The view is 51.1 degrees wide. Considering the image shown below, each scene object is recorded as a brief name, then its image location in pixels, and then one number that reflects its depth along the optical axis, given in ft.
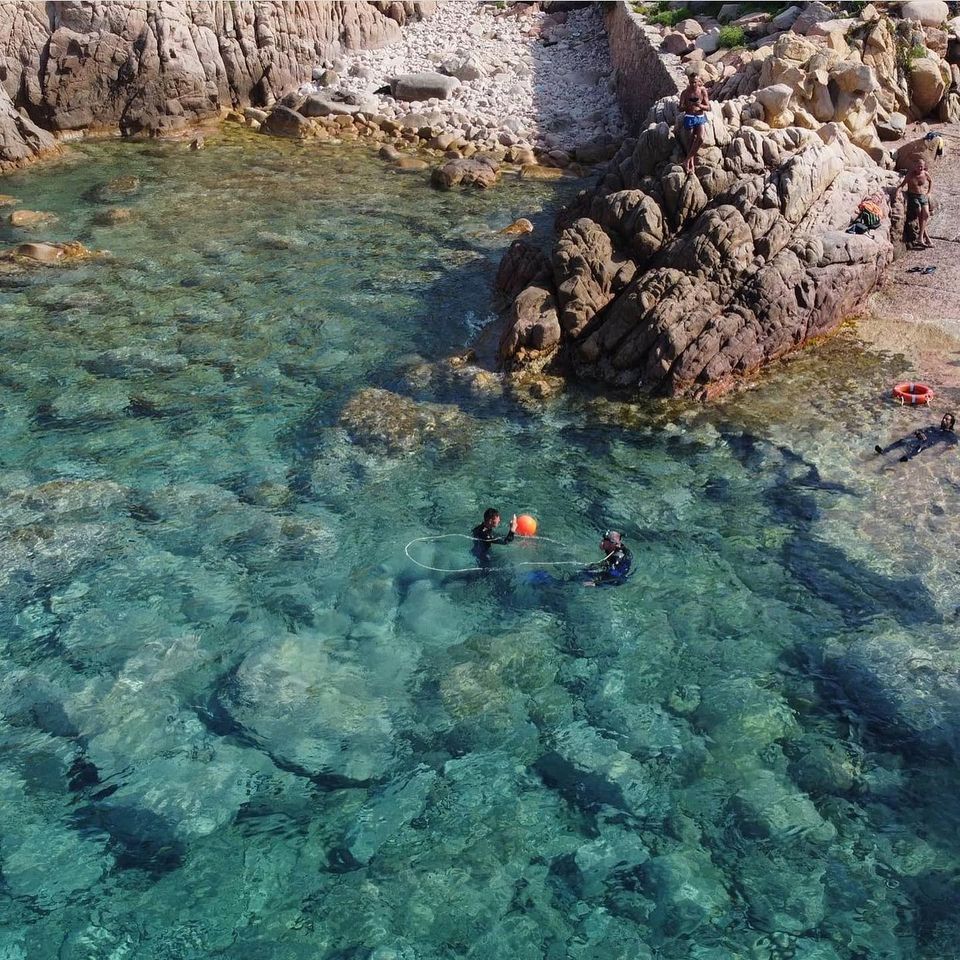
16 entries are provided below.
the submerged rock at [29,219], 68.80
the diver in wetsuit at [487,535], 38.17
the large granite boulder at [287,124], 89.30
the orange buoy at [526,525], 38.24
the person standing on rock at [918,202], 58.80
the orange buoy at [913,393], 47.55
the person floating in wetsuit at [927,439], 44.32
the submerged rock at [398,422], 46.32
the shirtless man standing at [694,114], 54.24
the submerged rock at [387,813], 28.60
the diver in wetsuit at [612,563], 37.31
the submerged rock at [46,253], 64.13
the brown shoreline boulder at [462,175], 79.92
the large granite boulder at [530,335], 51.96
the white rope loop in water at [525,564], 39.24
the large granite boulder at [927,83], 71.05
